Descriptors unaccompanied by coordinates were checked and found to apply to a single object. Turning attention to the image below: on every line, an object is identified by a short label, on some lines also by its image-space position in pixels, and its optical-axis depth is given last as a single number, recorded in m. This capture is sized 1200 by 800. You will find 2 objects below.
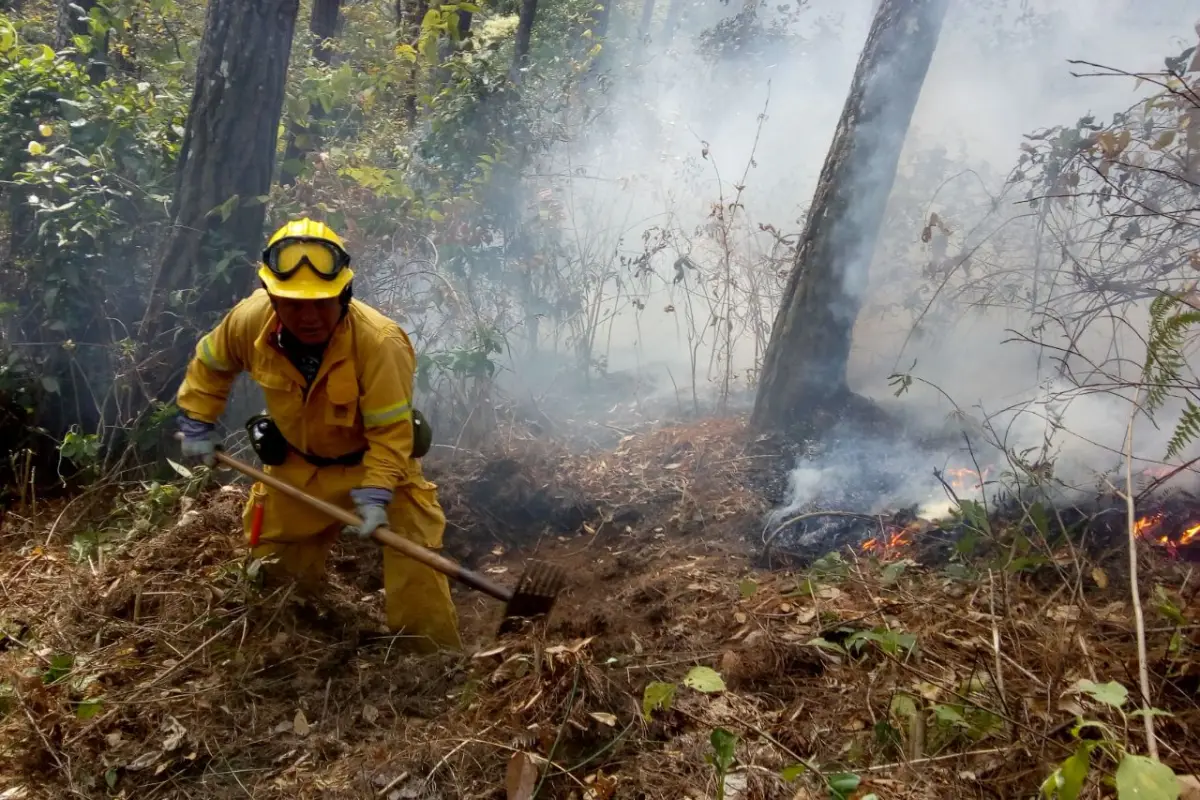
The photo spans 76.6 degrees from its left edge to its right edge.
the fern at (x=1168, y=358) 2.40
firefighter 3.03
